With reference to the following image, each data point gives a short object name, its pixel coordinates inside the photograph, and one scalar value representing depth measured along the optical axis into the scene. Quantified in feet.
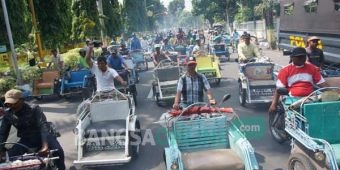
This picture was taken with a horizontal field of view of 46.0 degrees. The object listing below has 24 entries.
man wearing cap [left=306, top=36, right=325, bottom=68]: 30.40
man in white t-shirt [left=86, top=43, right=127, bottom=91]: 29.25
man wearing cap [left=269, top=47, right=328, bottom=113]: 20.91
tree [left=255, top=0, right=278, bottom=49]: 91.09
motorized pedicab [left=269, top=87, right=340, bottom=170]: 15.26
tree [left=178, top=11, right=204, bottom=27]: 494.63
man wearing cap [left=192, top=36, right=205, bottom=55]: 51.24
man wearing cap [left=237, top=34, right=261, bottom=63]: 37.11
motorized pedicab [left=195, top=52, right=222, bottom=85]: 45.88
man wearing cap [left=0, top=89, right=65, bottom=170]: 17.12
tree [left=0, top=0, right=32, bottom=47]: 45.57
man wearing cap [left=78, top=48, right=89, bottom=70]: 40.69
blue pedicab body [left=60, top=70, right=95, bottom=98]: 44.37
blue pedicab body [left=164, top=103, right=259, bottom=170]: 18.07
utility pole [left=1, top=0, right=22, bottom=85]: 42.86
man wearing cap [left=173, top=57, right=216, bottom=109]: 22.79
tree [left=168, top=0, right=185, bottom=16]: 495.00
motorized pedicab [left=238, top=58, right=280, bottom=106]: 32.42
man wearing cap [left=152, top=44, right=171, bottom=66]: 48.20
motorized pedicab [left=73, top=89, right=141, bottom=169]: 21.18
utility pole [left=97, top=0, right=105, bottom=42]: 80.07
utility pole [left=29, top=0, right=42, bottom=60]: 53.26
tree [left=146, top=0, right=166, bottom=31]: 256.40
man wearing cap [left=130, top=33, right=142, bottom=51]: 71.51
